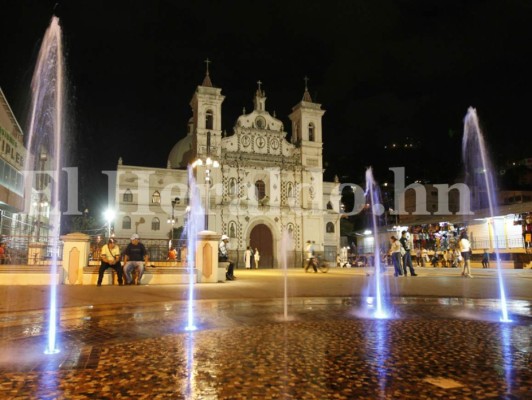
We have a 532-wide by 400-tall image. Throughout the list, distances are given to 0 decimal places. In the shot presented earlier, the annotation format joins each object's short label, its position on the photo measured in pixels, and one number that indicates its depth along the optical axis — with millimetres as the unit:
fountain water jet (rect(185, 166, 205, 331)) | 6916
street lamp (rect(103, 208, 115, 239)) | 39234
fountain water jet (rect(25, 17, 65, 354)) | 7757
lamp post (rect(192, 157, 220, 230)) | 20086
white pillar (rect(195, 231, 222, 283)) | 15153
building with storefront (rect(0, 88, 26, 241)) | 32244
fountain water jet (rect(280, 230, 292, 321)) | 7358
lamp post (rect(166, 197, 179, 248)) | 42462
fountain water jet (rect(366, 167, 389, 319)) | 7723
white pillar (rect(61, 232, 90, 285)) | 13961
